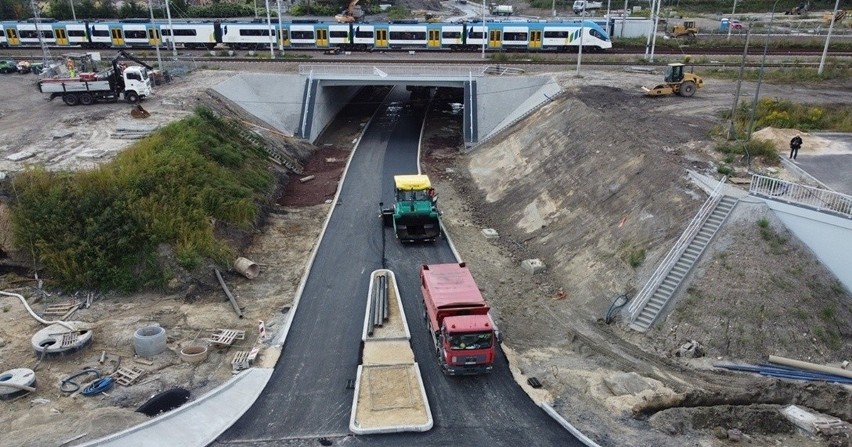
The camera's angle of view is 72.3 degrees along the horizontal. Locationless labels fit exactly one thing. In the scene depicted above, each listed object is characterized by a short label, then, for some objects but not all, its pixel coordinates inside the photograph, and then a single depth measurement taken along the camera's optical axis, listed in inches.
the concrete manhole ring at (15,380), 718.5
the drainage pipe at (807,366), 749.3
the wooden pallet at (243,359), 794.8
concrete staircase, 870.4
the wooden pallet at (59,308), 916.1
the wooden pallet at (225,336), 842.2
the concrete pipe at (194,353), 805.9
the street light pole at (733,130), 1232.8
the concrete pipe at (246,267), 1046.4
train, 2420.0
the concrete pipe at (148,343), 808.9
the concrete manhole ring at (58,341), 798.5
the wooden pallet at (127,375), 759.1
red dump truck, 743.1
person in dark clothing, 1056.8
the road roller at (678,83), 1630.2
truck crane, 1667.1
